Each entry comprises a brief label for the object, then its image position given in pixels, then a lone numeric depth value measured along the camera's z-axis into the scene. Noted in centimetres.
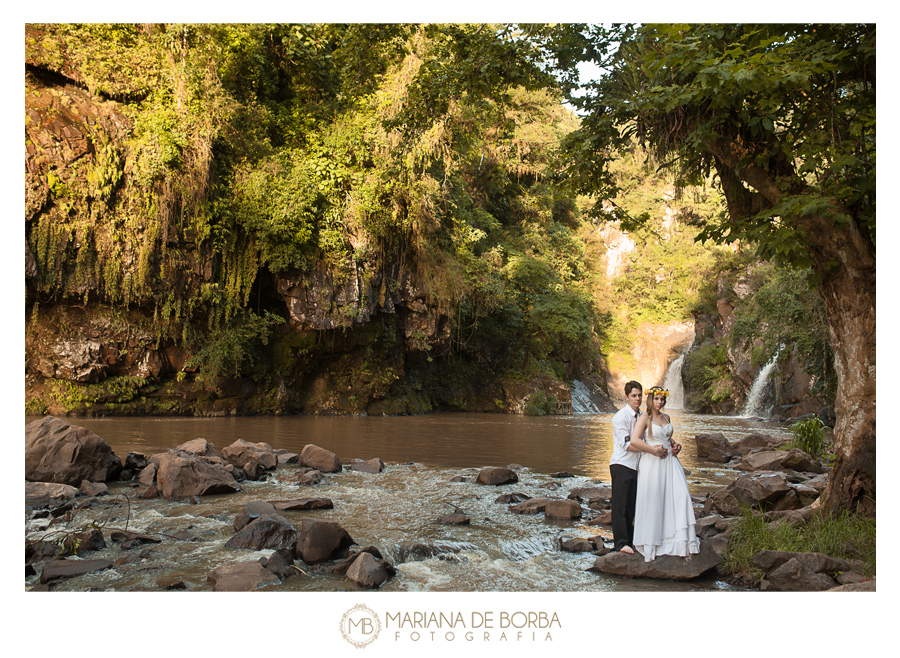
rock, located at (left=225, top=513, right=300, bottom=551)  496
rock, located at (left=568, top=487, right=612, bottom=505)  711
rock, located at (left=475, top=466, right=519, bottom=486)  834
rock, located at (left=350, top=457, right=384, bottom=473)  925
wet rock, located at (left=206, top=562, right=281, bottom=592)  395
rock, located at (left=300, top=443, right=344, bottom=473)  907
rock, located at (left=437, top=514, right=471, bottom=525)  598
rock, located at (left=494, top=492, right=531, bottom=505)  712
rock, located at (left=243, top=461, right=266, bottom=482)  830
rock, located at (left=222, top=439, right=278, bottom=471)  885
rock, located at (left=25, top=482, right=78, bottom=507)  631
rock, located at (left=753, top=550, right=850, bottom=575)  405
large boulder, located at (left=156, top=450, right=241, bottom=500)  689
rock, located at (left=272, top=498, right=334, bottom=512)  647
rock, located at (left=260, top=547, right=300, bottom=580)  425
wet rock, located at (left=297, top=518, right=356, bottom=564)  461
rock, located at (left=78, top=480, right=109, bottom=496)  691
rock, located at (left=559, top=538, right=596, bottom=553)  504
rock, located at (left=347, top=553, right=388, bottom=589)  415
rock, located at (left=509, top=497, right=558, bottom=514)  654
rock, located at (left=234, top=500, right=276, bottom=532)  555
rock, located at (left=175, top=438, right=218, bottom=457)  901
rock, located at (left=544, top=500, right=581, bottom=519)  627
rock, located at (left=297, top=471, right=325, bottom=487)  802
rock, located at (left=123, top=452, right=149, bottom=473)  830
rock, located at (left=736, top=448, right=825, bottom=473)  923
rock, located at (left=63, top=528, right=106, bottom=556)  457
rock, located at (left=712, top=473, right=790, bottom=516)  606
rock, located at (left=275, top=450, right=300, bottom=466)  949
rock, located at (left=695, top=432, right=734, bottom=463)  1144
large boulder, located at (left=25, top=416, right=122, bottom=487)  721
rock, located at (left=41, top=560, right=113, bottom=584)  405
